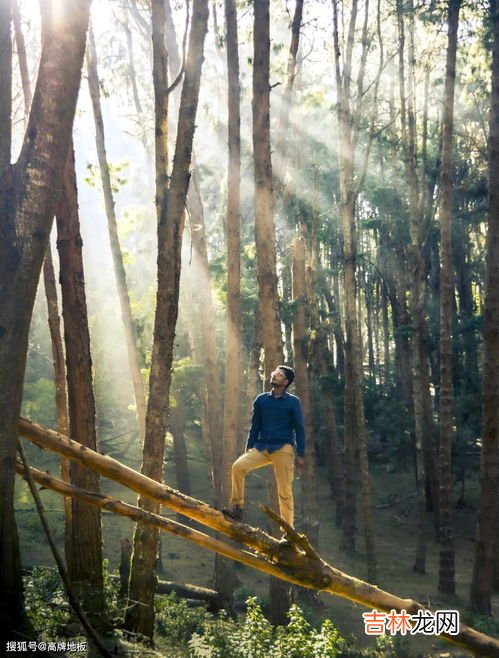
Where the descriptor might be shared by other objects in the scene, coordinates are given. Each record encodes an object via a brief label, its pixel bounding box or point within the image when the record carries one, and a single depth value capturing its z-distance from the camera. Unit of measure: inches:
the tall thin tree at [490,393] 588.4
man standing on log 328.5
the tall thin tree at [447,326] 677.9
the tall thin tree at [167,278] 378.9
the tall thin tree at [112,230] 757.9
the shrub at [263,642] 341.1
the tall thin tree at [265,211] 518.9
